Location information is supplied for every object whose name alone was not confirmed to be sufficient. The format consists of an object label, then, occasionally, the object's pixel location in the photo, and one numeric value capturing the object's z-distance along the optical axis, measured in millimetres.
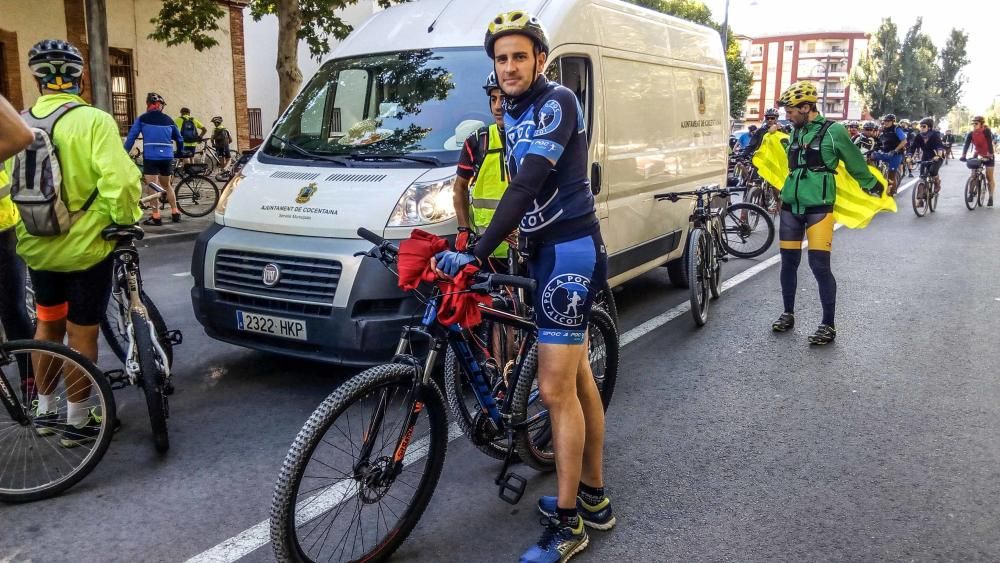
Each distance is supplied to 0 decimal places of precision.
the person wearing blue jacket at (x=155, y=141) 12523
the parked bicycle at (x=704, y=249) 6746
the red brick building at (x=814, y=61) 103312
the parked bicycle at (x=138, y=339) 4066
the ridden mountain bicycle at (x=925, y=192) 15836
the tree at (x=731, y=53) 48262
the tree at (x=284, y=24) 13984
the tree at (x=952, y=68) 78938
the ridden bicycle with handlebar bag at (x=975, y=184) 17134
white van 4676
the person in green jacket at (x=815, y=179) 6445
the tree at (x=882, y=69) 75625
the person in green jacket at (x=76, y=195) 3939
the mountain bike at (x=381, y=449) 2840
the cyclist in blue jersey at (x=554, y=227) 2977
